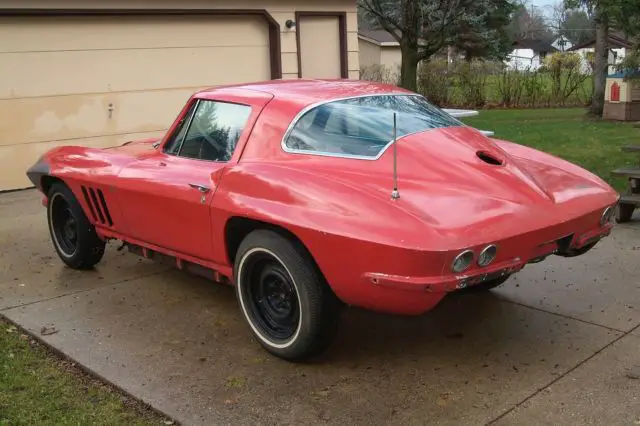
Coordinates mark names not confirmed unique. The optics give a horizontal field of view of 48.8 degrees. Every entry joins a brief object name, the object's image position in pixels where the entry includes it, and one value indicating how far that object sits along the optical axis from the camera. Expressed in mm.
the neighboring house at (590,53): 16769
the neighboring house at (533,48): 84312
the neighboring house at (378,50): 40634
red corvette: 3342
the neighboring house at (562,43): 82125
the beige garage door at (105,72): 9695
